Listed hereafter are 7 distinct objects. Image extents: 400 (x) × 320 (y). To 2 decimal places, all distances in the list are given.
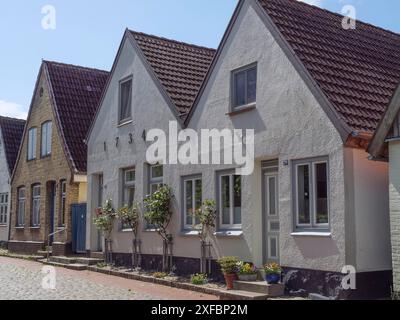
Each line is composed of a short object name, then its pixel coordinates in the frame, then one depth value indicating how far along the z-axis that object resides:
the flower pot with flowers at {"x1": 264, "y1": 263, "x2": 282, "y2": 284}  11.97
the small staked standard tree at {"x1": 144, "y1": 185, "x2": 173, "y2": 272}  15.78
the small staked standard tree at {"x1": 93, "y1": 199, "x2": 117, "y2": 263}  18.73
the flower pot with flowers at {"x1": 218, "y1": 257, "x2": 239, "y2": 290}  12.69
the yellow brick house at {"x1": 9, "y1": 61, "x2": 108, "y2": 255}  22.25
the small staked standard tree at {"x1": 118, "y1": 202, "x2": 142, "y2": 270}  17.47
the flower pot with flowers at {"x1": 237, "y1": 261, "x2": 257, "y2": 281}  12.49
